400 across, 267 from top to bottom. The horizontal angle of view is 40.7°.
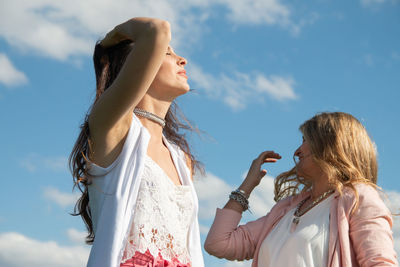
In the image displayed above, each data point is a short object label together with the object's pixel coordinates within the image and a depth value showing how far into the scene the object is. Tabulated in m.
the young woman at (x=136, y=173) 2.69
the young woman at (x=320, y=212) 3.34
